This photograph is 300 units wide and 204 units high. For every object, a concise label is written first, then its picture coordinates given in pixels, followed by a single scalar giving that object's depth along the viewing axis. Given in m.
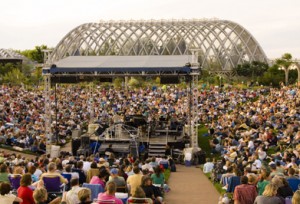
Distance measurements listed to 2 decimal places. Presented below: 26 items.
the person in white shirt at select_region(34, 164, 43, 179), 11.72
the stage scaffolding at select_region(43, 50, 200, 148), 22.62
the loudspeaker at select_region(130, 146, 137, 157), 21.50
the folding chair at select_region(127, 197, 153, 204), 7.62
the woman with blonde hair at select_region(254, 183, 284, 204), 7.23
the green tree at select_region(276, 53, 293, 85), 55.00
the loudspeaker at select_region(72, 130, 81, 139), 24.86
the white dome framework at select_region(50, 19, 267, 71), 84.69
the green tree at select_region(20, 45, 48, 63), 113.49
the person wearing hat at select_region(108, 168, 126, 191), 9.97
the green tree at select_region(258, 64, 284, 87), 53.53
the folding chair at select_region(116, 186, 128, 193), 9.95
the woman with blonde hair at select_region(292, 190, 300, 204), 6.29
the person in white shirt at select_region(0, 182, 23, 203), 7.30
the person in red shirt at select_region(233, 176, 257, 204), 8.53
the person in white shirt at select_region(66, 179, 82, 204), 8.59
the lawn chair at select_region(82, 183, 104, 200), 9.63
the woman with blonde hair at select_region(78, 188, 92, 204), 7.16
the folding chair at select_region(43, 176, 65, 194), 9.69
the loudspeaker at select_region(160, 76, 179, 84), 24.33
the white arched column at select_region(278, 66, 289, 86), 54.14
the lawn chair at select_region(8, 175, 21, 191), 10.25
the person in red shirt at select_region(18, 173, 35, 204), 7.90
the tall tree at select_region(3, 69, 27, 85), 63.17
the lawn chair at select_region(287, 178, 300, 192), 11.02
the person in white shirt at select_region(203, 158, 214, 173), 17.84
